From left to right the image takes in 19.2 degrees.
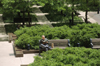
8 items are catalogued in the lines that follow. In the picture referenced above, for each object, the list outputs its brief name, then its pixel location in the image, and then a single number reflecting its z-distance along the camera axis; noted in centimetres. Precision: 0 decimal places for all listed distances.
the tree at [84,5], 2734
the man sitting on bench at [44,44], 2005
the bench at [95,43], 2103
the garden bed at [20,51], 2015
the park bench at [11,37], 2319
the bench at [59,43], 2098
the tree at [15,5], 2475
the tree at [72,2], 2678
